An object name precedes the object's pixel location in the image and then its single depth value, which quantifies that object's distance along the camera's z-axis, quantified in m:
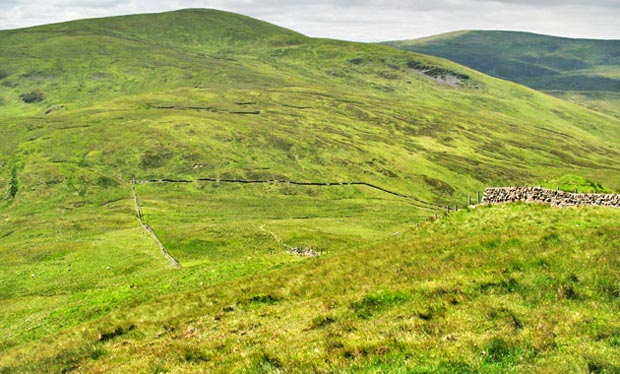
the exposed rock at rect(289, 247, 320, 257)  56.92
